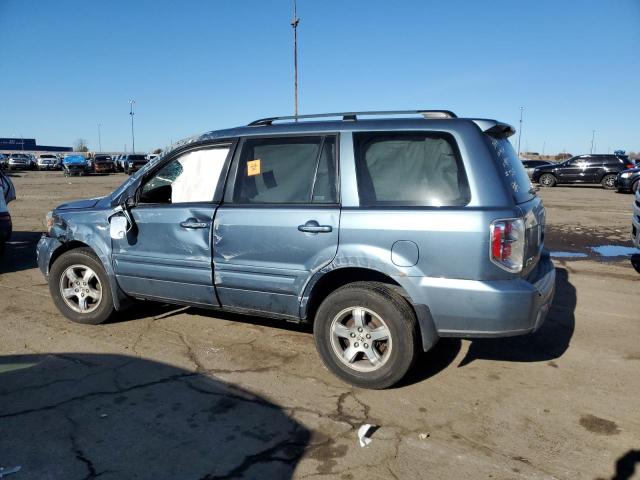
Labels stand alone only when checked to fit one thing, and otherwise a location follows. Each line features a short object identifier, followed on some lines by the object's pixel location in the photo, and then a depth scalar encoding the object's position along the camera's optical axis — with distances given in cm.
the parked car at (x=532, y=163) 3126
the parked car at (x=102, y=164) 4147
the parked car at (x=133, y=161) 4265
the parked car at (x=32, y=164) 5490
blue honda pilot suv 326
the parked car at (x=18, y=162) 5291
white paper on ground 292
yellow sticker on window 407
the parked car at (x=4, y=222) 734
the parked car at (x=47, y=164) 5397
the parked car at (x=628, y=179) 2077
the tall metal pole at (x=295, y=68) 2917
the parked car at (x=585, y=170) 2394
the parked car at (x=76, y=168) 4003
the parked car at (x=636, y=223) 679
